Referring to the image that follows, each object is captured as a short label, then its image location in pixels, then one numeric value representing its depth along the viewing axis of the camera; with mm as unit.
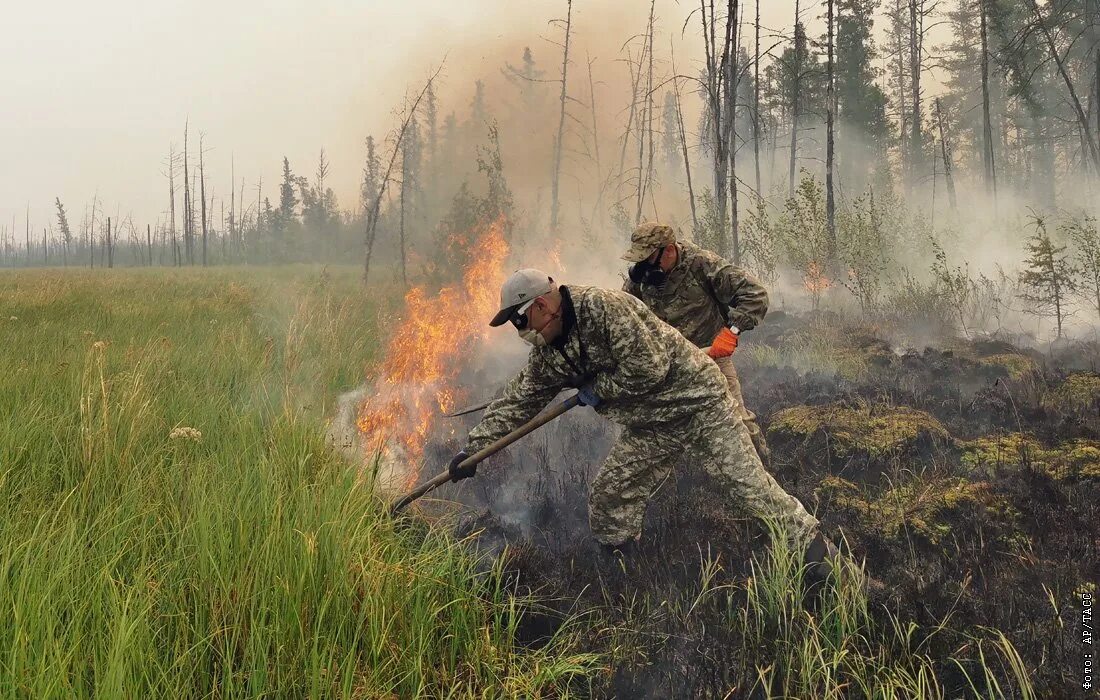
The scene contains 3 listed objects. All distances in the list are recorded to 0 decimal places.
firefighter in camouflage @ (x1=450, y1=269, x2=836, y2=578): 3115
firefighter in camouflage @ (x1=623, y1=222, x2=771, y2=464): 4351
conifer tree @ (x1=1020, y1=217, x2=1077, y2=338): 8562
